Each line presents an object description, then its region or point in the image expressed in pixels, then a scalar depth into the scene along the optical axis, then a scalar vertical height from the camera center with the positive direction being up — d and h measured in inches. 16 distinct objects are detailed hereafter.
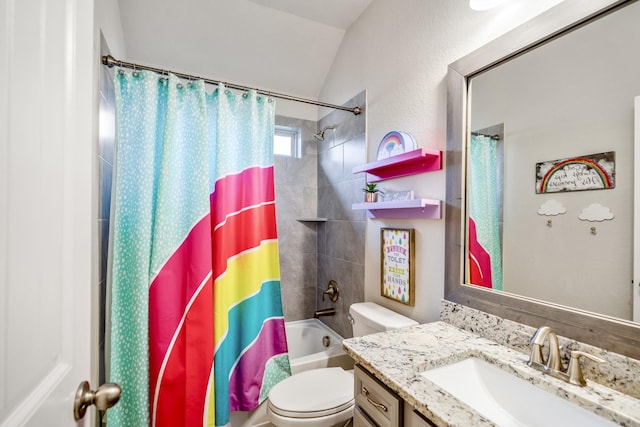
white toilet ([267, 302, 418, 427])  49.8 -34.6
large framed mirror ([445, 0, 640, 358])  29.5 +8.0
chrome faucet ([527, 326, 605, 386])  29.4 -15.6
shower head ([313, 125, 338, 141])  89.0 +27.9
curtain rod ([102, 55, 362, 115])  52.3 +29.6
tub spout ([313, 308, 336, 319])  87.4 -29.6
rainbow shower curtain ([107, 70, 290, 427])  52.9 -8.7
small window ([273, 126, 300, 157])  100.2 +27.2
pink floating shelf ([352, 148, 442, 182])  50.7 +11.0
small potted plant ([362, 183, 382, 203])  66.0 +5.9
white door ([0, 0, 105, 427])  14.0 +0.6
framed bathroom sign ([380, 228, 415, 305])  57.0 -10.1
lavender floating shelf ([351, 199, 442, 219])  50.6 +1.8
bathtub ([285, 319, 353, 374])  87.3 -39.2
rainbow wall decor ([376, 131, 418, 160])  57.3 +15.8
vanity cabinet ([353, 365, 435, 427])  29.7 -21.9
